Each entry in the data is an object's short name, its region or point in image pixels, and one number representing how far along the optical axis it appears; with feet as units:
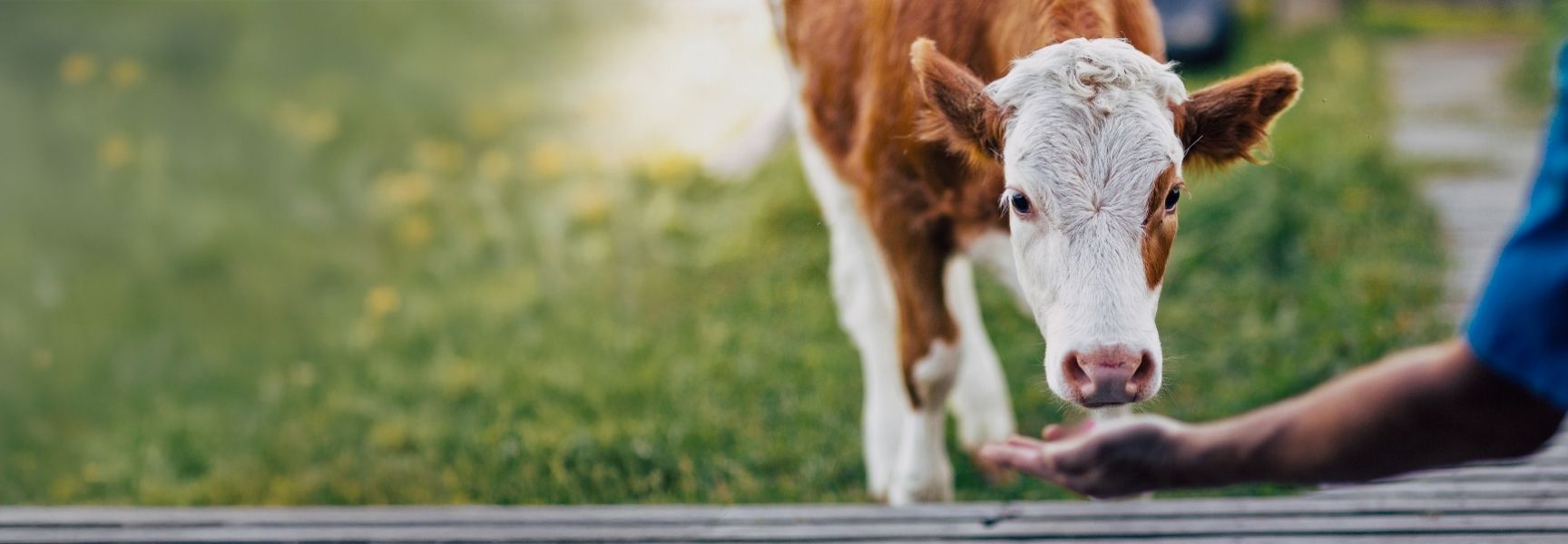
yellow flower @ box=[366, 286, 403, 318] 18.78
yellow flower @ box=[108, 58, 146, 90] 24.58
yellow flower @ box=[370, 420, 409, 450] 15.35
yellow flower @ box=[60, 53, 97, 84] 25.18
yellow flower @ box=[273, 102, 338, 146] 24.41
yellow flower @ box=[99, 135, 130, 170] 22.71
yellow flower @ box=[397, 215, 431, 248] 21.18
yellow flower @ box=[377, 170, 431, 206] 21.63
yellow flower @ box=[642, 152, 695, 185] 22.20
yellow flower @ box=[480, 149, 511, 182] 22.22
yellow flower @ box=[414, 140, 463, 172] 22.67
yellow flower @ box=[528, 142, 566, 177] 21.74
